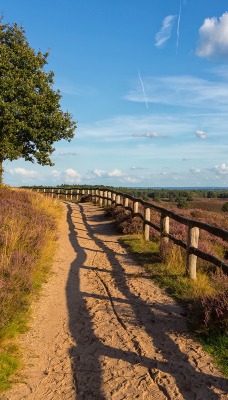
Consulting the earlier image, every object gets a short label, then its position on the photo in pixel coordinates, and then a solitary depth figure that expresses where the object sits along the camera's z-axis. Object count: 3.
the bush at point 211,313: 5.79
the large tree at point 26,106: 23.20
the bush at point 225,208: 37.53
